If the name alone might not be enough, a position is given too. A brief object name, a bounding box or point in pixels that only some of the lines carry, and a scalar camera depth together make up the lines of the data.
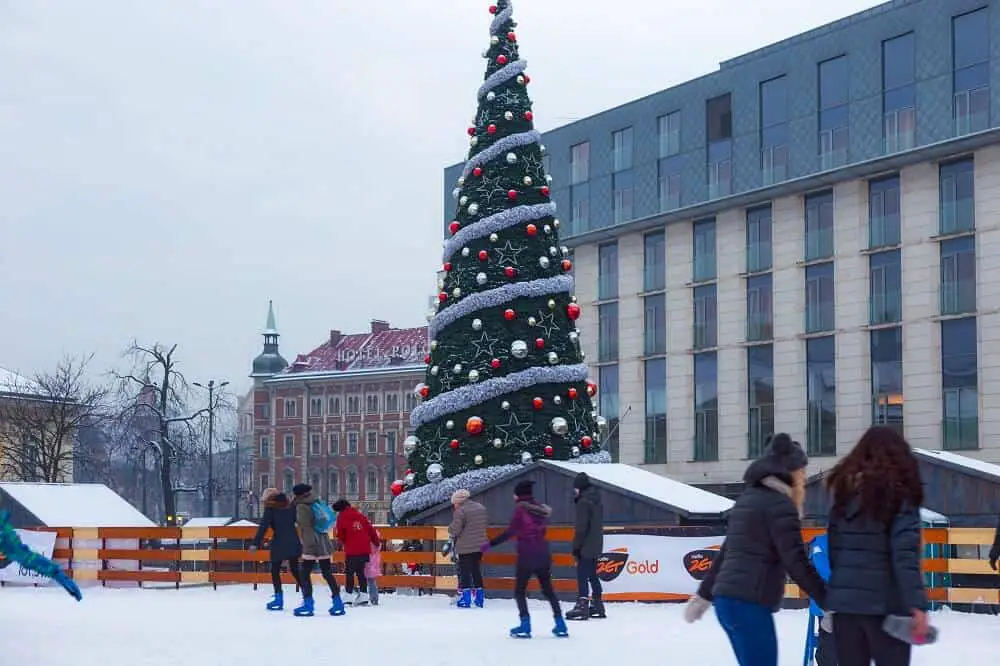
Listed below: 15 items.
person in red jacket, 18.86
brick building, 107.81
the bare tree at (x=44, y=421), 56.12
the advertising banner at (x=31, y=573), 25.09
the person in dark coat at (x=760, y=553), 6.68
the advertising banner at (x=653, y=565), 19.19
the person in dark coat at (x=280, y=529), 17.91
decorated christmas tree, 23.45
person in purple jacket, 14.03
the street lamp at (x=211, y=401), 57.21
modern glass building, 41.88
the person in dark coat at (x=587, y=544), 16.64
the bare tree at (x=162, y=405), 48.19
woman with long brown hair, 6.05
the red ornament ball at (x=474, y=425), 23.20
